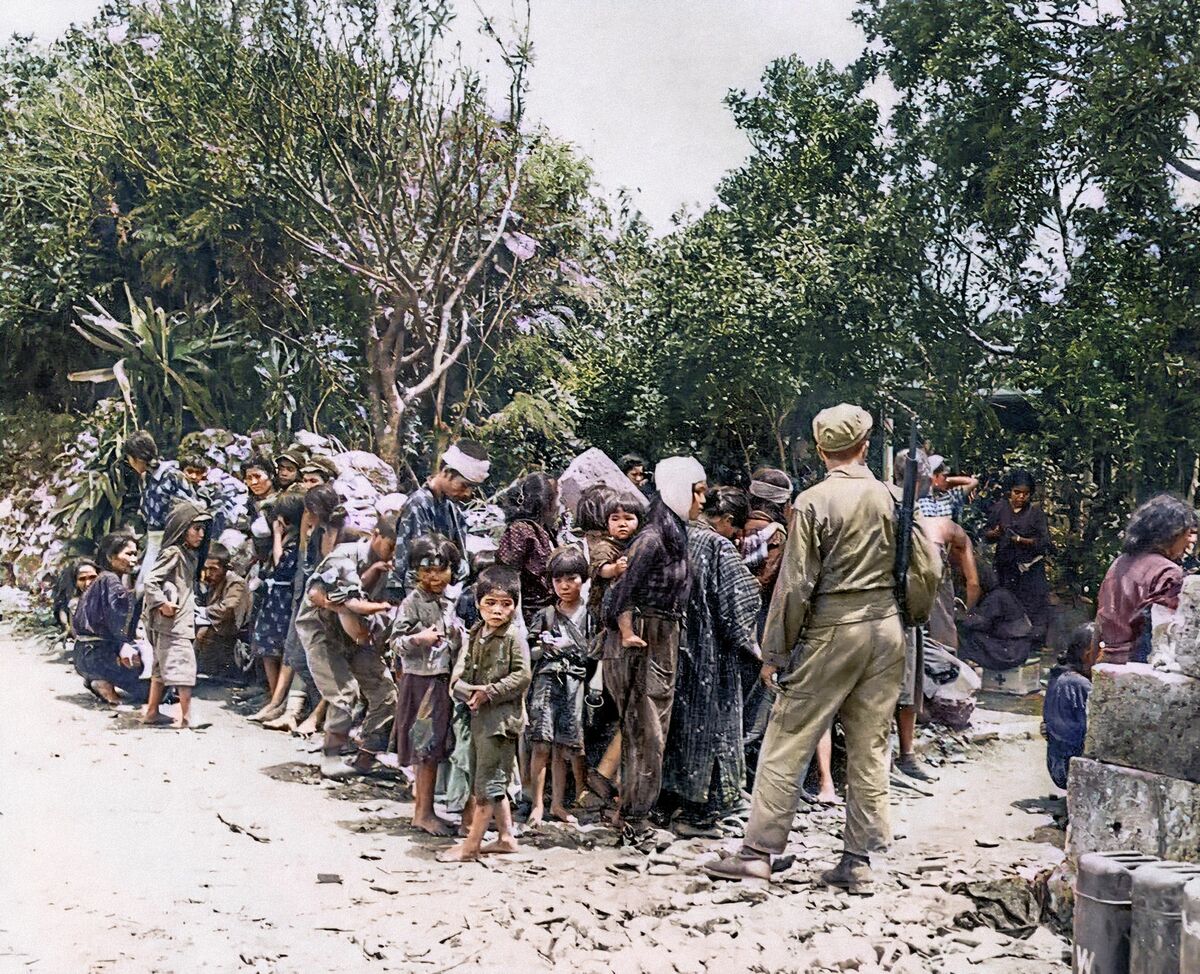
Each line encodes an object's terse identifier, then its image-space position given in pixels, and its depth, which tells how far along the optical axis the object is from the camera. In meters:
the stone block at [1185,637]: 3.17
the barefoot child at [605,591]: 4.55
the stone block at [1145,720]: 3.19
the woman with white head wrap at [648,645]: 4.24
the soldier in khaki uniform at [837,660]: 3.77
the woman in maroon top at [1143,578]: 4.05
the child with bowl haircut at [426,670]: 4.18
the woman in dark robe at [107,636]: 5.13
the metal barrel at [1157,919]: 2.61
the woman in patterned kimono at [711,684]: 4.39
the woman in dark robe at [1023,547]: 6.13
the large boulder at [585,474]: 5.41
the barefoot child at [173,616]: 5.15
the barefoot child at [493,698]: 3.96
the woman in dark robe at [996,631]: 6.25
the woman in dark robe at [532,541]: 4.59
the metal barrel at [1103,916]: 2.73
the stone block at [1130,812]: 3.17
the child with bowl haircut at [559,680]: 4.39
